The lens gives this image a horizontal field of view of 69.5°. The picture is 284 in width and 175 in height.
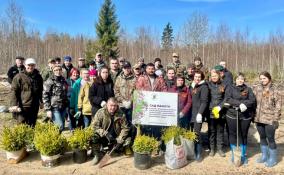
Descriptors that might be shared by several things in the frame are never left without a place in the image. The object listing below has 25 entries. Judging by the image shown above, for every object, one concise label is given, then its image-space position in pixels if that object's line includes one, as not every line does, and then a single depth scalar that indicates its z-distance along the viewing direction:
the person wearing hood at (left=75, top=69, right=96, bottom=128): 4.61
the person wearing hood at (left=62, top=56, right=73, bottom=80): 5.55
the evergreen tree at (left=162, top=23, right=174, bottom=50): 50.33
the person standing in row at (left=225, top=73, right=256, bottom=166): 4.03
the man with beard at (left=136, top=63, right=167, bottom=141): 4.28
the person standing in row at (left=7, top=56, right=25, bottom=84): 5.25
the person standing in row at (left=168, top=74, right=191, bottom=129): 4.37
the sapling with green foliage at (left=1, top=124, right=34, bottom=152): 3.86
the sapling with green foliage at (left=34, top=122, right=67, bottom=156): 3.74
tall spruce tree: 20.81
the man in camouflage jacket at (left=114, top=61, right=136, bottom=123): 4.38
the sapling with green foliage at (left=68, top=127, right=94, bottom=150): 3.87
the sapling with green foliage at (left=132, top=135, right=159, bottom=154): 3.82
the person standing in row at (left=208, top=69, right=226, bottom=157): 4.16
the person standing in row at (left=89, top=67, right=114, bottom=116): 4.28
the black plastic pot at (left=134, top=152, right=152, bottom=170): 3.82
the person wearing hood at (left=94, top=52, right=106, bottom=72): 5.76
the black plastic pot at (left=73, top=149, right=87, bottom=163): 3.92
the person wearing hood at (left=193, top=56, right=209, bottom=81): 5.11
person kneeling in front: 3.99
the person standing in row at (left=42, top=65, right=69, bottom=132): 4.32
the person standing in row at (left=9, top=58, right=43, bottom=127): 3.97
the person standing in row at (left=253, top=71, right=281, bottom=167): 3.87
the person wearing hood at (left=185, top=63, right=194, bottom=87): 4.84
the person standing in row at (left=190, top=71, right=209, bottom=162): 4.14
